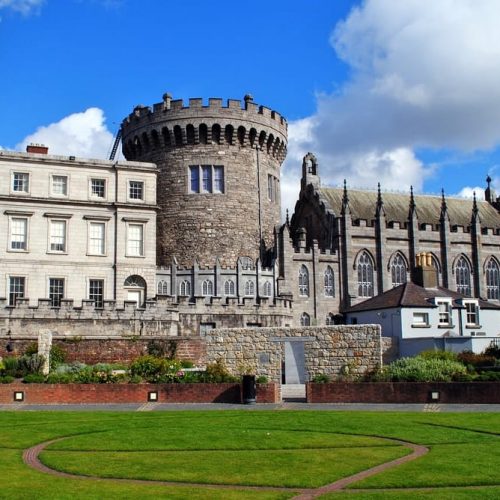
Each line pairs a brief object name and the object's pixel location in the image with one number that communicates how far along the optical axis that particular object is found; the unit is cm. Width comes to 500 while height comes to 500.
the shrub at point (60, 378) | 2769
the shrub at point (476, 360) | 3169
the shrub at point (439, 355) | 3163
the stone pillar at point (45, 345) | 3071
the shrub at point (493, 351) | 3412
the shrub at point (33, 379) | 2769
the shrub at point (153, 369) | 2888
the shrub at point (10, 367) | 2991
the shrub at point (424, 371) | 2678
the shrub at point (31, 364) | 3022
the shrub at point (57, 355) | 3248
